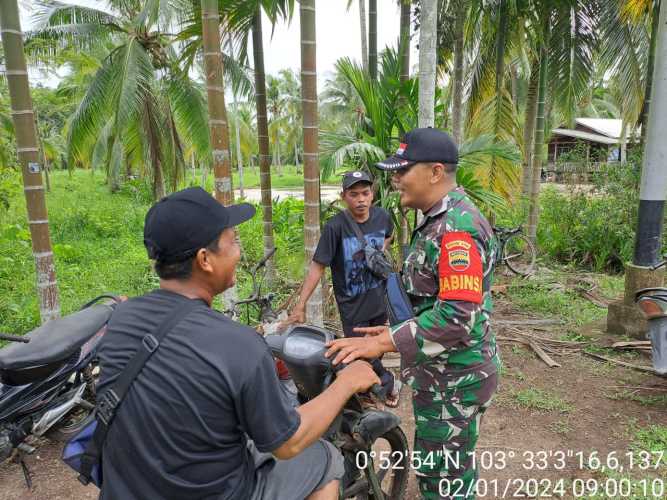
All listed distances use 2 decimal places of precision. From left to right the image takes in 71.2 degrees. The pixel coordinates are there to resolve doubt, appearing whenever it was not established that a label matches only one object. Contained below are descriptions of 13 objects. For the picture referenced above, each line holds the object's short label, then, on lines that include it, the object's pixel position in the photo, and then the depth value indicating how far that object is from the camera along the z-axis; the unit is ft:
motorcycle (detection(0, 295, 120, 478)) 8.79
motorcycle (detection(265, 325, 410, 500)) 5.98
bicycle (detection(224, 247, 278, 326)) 9.71
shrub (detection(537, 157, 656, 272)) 25.57
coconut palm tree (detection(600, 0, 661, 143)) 24.68
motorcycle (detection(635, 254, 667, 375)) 11.37
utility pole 14.51
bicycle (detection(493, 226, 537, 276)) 25.62
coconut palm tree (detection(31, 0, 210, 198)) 23.38
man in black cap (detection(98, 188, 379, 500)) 3.93
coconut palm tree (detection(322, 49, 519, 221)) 15.79
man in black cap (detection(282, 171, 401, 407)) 11.10
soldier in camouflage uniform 5.97
